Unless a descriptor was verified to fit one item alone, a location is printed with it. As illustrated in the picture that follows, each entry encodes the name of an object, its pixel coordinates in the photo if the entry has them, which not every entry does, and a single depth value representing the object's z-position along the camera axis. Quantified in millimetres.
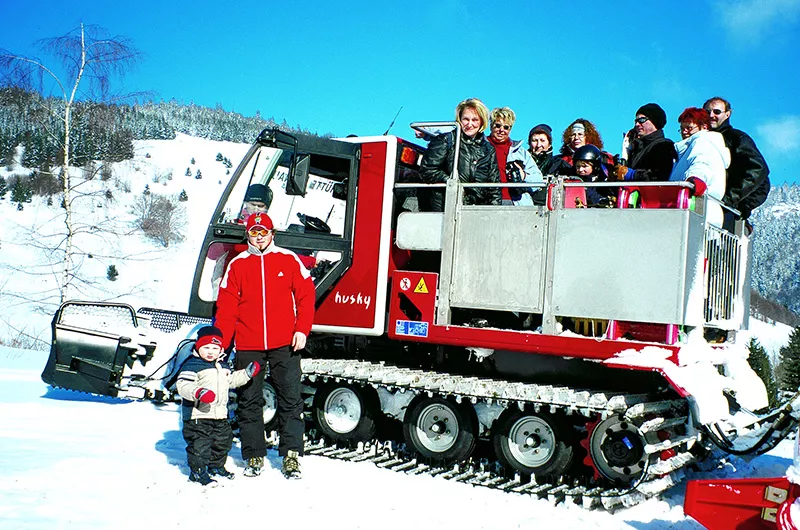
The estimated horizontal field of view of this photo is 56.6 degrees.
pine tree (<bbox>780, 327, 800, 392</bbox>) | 31278
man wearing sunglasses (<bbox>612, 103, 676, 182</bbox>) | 6641
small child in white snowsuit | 5547
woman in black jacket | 6695
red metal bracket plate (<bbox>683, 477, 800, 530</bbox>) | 4273
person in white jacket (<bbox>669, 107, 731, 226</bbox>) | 6137
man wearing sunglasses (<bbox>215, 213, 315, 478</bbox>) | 6082
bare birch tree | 14008
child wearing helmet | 6535
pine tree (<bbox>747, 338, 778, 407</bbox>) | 38575
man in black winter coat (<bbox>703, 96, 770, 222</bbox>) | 6711
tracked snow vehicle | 5648
